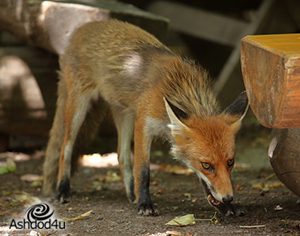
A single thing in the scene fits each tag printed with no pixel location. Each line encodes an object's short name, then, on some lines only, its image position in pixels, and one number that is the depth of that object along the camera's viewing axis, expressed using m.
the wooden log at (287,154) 7.87
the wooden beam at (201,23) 17.27
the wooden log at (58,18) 12.74
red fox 8.48
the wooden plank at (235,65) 15.62
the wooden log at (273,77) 5.70
